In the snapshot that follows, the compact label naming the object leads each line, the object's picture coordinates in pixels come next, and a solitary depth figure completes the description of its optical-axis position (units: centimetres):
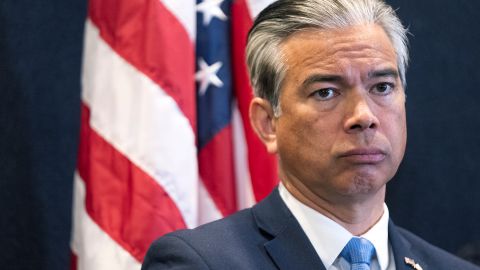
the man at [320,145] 405
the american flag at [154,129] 562
